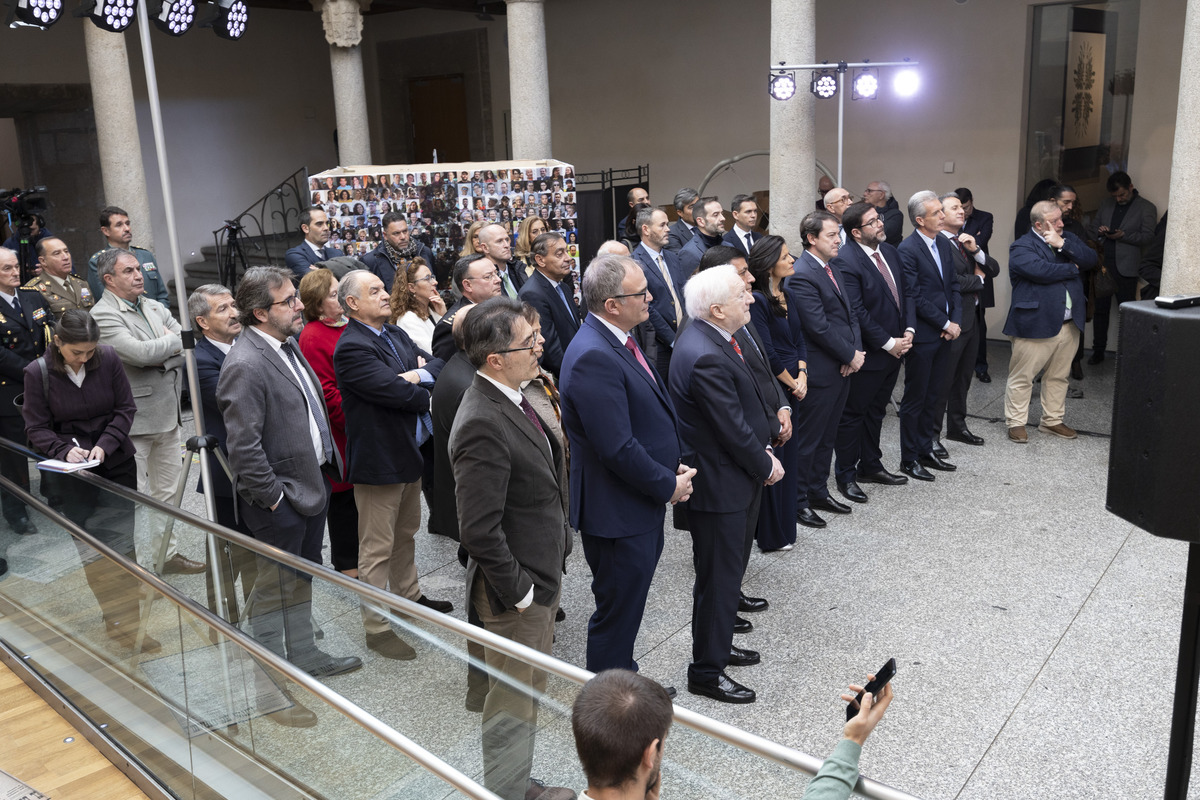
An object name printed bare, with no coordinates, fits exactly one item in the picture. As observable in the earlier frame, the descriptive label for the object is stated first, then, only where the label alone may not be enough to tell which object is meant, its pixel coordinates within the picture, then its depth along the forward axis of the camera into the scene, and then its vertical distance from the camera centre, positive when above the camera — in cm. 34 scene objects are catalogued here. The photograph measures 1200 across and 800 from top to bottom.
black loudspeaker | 186 -50
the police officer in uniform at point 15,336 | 534 -78
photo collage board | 809 -23
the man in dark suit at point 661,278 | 657 -74
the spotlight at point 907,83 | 848 +58
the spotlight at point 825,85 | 812 +56
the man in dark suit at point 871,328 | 611 -103
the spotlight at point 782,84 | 817 +58
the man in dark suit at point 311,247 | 747 -52
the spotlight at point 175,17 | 550 +88
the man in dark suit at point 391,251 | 748 -56
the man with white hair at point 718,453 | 385 -109
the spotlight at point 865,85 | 812 +55
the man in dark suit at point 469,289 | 454 -52
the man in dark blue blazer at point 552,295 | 550 -69
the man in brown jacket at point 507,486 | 304 -94
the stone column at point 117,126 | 941 +52
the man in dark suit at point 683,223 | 807 -49
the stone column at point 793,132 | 833 +22
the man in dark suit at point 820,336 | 568 -98
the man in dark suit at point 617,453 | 353 -100
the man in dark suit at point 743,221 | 739 -43
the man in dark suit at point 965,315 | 669 -107
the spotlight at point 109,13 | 526 +87
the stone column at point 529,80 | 1029 +87
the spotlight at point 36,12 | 556 +94
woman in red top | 446 -68
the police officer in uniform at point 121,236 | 681 -35
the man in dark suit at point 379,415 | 418 -100
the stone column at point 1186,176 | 607 -19
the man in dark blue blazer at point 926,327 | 646 -108
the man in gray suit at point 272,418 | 370 -87
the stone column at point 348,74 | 1130 +112
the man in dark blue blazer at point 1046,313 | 695 -110
